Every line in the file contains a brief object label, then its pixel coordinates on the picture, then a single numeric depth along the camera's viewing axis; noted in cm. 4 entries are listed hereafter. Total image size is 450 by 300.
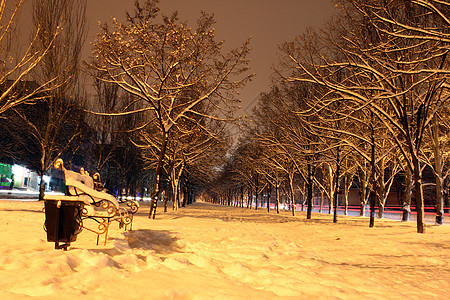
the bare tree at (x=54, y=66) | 1997
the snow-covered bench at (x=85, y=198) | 473
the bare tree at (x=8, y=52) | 833
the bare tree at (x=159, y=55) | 1291
